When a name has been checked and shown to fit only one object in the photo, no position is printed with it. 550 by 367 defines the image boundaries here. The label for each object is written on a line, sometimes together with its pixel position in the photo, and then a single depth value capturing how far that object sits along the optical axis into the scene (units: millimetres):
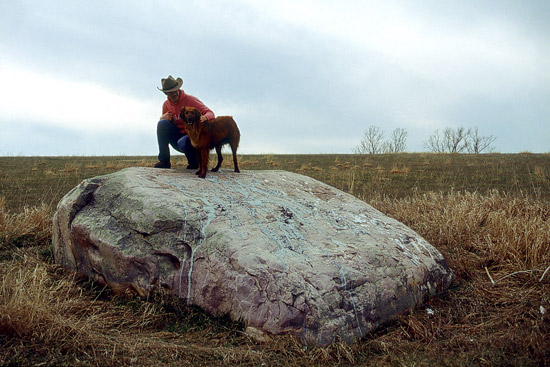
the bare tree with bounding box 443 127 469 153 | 41059
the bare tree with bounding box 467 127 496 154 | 40906
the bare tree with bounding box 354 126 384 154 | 37922
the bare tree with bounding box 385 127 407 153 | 40031
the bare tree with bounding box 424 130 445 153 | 41019
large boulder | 3498
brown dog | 5239
